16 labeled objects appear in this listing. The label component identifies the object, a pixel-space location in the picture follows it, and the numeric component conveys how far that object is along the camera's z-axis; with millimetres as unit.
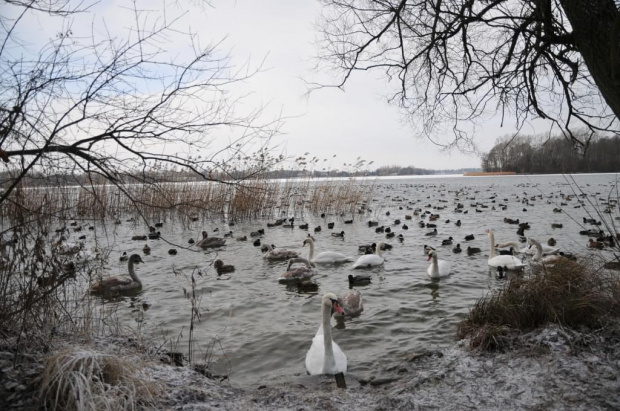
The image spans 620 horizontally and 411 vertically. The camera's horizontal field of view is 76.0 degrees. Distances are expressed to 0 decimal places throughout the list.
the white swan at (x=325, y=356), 4715
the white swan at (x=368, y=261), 10234
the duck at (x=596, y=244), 9583
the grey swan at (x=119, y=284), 8110
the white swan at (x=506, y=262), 9305
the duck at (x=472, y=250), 11584
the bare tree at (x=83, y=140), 2954
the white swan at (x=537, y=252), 9734
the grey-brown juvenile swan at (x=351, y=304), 6828
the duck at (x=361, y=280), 8820
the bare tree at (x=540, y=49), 3551
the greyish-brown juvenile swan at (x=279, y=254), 11609
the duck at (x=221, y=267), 10109
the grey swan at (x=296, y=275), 9219
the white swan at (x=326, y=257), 10961
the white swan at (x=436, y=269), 8852
